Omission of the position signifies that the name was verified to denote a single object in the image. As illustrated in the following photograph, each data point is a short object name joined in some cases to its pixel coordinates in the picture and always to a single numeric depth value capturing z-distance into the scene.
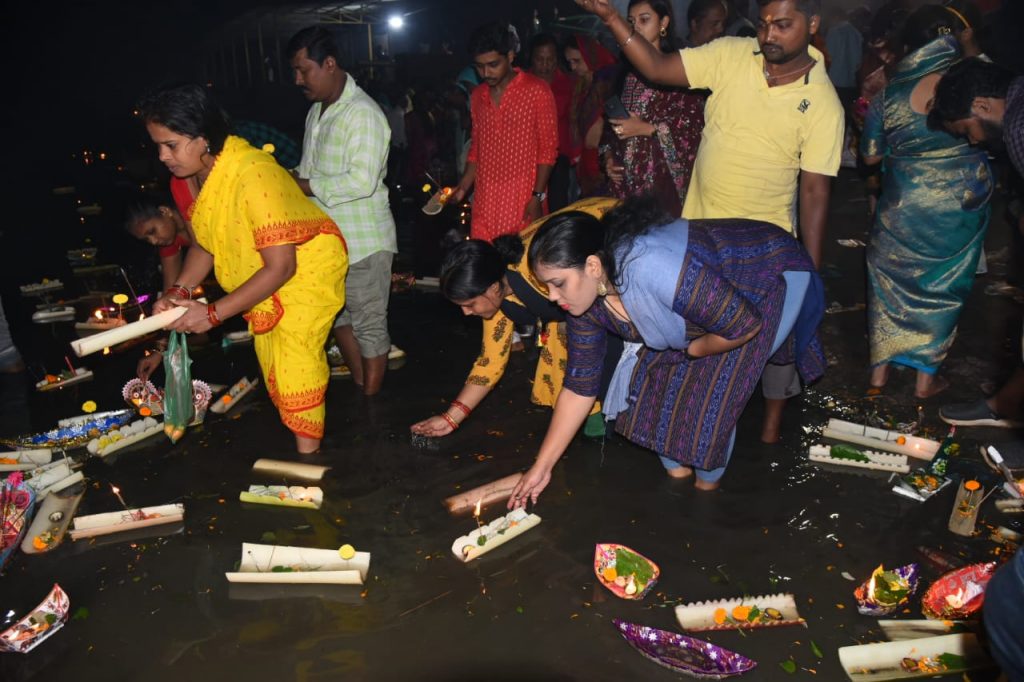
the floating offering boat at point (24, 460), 3.71
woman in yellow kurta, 3.23
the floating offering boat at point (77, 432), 3.93
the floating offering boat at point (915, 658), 2.39
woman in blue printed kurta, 2.68
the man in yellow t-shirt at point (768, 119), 3.40
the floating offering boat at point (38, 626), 2.57
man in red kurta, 4.42
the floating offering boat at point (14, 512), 3.09
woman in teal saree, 3.77
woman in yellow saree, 3.22
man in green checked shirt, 4.01
